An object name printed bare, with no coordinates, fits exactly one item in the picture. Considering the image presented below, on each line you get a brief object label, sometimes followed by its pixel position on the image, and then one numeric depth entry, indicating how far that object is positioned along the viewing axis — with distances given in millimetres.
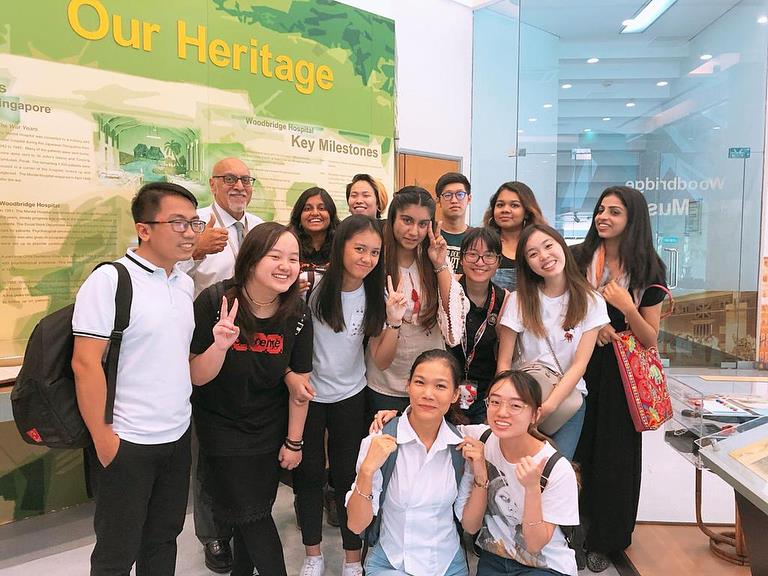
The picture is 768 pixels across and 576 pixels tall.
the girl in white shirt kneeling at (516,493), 1882
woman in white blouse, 1930
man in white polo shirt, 1674
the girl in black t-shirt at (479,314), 2459
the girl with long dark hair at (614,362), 2498
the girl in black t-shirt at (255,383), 1988
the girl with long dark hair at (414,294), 2352
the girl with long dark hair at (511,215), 2799
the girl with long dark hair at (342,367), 2209
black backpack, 1693
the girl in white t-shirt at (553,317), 2305
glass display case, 2324
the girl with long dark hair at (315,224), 2713
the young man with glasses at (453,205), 2915
